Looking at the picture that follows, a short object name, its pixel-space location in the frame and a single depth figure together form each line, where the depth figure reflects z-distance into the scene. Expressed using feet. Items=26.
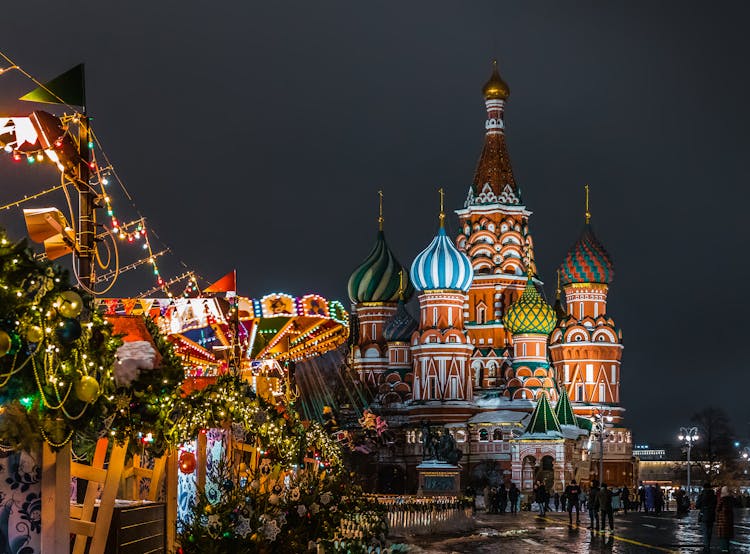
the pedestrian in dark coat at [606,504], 94.17
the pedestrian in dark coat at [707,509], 75.72
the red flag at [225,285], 81.82
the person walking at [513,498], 160.24
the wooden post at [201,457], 51.16
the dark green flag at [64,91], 38.68
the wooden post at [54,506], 25.04
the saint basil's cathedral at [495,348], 233.76
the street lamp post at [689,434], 214.90
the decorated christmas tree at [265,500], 34.40
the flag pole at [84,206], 38.73
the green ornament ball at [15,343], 23.86
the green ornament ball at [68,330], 24.93
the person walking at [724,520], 70.95
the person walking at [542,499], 152.46
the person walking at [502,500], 157.99
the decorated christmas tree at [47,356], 24.00
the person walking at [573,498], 109.91
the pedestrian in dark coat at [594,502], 96.32
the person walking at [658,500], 150.65
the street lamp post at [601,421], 212.50
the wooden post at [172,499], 37.65
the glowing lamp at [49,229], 38.50
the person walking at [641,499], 164.39
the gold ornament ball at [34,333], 24.21
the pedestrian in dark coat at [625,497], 159.63
